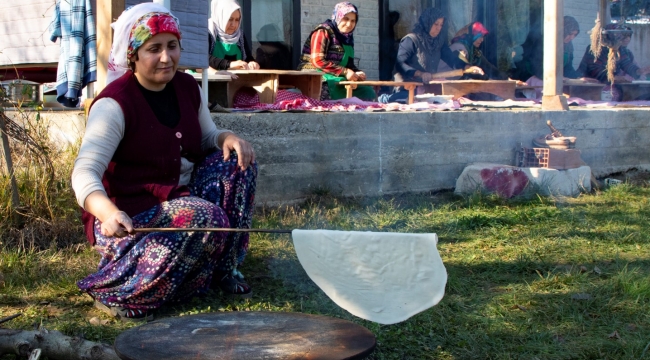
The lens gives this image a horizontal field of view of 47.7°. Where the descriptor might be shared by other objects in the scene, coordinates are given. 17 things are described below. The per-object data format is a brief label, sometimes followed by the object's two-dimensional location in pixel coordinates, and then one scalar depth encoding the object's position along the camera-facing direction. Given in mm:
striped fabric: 5695
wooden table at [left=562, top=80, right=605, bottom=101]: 11120
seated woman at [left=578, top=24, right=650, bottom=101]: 11320
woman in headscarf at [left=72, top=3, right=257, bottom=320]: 3246
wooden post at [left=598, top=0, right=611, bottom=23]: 12398
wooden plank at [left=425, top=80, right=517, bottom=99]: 9352
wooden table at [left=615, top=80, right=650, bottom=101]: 11438
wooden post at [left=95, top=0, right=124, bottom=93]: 4809
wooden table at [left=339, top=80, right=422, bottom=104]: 8242
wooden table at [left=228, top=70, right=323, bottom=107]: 7211
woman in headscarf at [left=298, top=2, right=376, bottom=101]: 8273
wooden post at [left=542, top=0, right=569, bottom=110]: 7512
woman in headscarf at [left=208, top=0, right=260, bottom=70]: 7484
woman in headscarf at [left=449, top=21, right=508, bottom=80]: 10523
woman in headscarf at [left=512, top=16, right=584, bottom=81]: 11742
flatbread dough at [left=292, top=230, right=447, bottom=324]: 2281
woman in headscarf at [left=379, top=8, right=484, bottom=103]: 9641
